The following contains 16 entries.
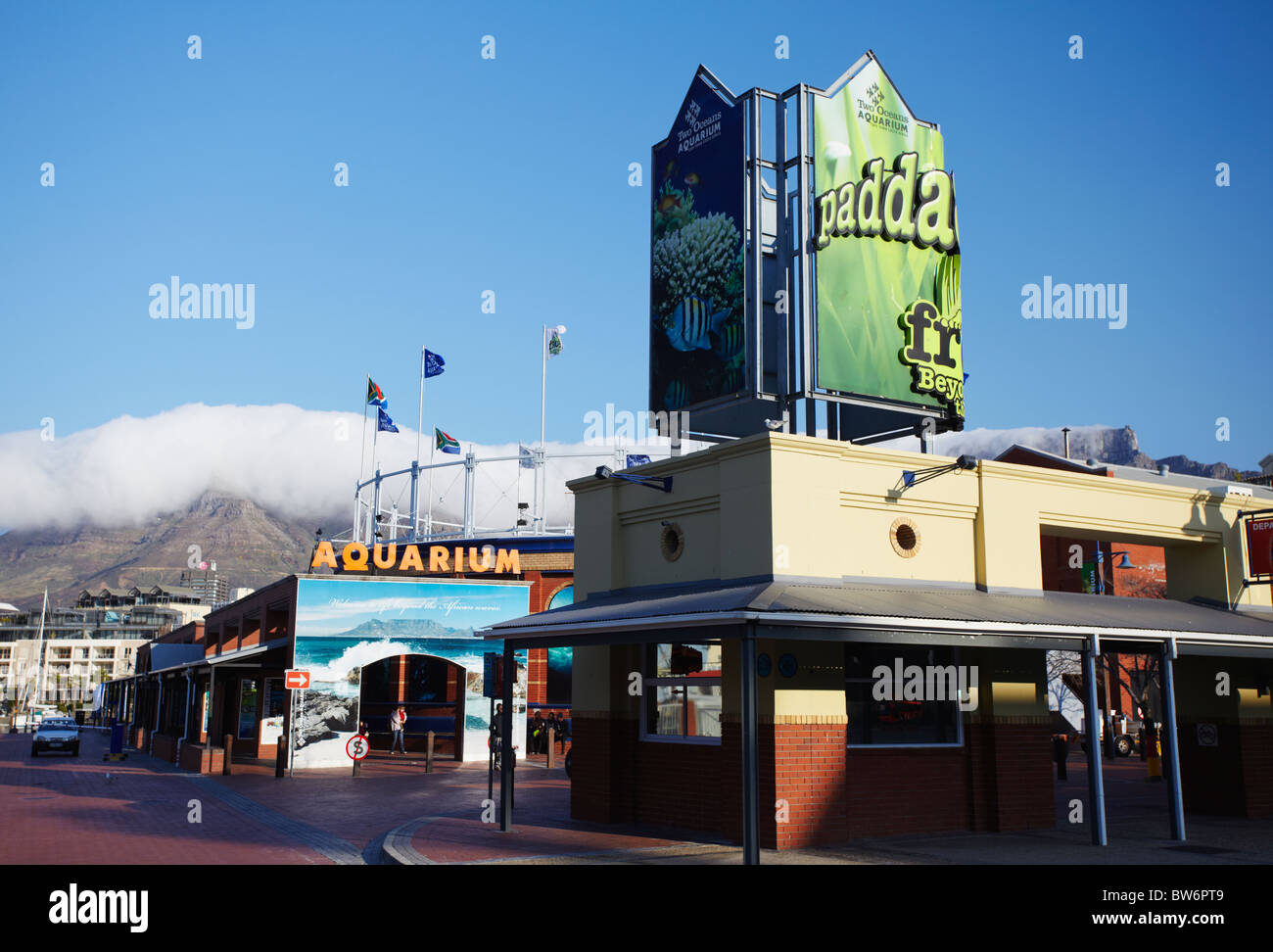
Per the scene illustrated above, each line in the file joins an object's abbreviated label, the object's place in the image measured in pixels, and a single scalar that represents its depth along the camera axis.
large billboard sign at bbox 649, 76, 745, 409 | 19.73
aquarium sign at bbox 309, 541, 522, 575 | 43.66
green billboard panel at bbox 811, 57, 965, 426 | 19.36
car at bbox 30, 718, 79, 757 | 42.56
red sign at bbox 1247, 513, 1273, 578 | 20.47
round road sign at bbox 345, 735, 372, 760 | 30.08
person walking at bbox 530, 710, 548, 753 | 41.49
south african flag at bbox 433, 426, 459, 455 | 61.16
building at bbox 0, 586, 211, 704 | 191.38
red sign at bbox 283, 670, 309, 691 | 32.22
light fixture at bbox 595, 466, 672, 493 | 18.44
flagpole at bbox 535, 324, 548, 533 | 60.94
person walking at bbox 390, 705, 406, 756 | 41.03
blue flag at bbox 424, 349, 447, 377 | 61.09
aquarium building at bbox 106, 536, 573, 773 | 36.28
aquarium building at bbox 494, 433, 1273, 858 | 15.55
